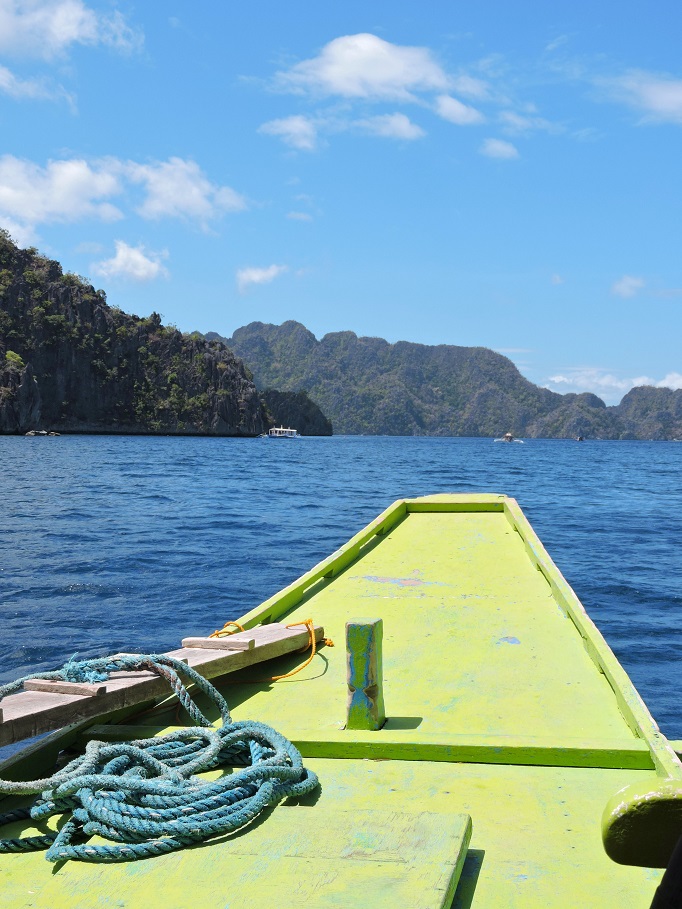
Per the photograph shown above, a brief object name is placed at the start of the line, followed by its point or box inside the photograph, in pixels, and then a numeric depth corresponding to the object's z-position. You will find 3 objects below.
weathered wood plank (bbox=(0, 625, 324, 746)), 2.94
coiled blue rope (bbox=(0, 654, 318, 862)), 2.58
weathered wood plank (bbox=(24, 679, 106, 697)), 3.24
